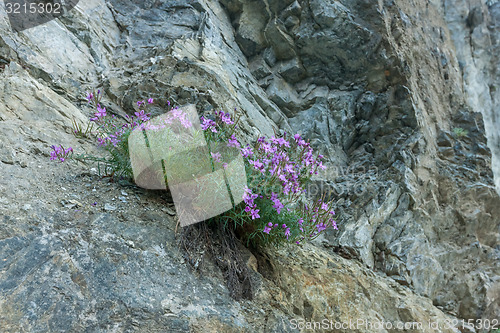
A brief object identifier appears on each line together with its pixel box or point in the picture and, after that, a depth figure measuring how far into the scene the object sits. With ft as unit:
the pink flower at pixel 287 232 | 10.06
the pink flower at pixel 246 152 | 10.33
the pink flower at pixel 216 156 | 9.90
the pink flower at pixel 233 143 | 10.43
